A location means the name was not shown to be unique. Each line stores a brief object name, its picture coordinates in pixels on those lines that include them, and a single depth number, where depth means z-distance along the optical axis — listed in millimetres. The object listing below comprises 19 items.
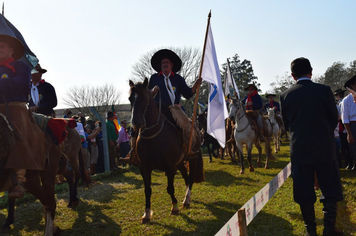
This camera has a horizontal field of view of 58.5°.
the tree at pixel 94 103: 47547
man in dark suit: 4227
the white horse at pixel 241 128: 11008
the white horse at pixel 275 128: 16562
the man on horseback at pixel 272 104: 19006
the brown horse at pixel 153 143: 5500
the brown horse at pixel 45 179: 3895
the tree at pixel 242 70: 66250
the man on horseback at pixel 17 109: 3967
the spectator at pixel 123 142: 14211
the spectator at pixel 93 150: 12111
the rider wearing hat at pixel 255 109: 11757
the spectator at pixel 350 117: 7149
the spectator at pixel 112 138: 13188
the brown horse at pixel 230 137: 13484
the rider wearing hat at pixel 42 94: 6168
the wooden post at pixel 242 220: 3270
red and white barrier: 3123
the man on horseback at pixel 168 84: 6446
